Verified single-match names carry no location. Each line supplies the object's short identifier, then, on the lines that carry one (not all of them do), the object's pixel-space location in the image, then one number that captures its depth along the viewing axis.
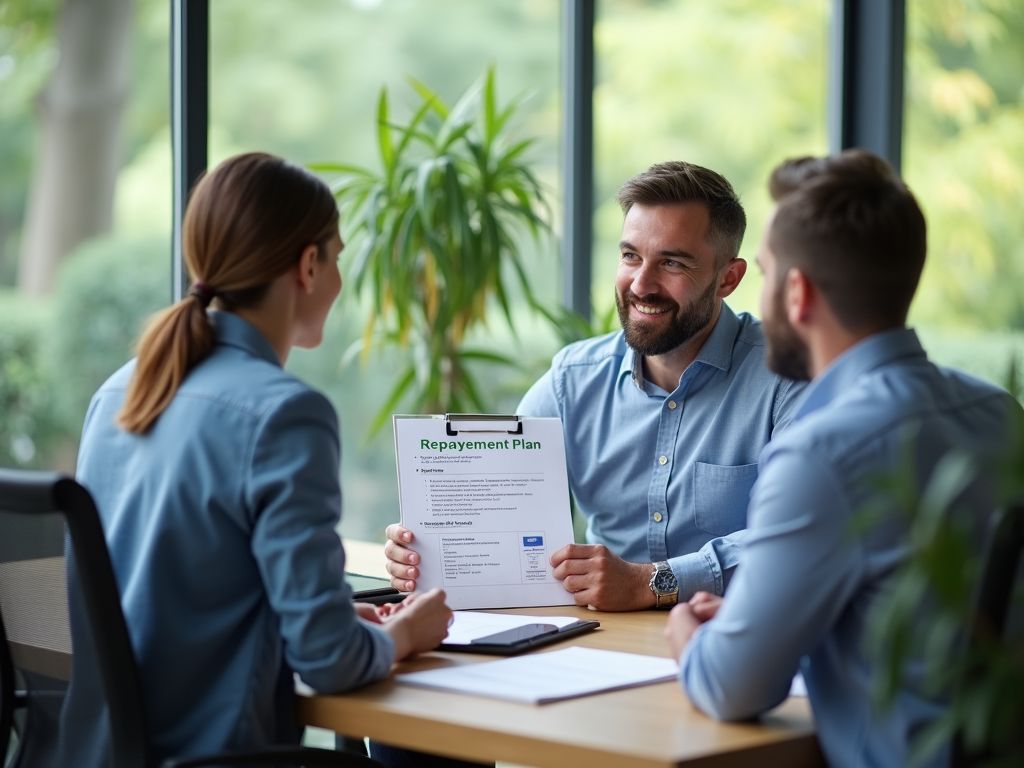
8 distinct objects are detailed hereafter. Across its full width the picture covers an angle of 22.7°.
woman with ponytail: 3.19
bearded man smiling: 3.88
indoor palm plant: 4.85
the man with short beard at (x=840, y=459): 3.08
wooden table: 3.06
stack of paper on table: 3.22
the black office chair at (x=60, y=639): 3.10
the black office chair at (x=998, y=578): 2.98
